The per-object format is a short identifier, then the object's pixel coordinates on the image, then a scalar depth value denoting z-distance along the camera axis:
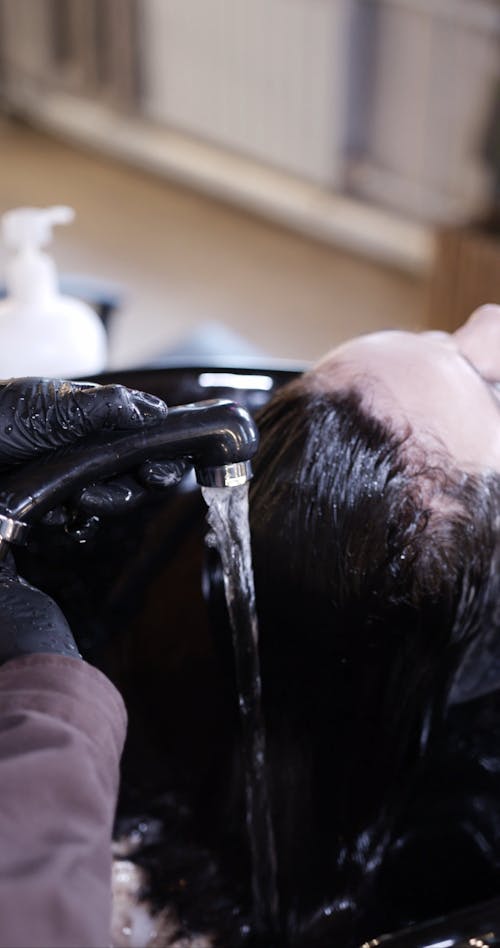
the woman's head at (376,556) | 0.70
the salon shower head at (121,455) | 0.56
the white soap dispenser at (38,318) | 1.05
